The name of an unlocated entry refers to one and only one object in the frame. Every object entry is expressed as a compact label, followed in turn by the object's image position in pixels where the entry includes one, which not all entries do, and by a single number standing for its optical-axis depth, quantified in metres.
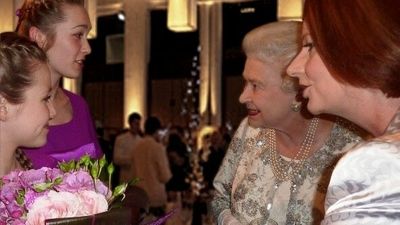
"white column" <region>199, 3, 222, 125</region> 10.44
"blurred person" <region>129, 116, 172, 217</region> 5.72
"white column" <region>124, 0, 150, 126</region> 10.55
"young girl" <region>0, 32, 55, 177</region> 1.43
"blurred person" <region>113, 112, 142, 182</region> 6.47
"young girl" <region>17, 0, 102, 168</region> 1.81
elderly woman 1.75
